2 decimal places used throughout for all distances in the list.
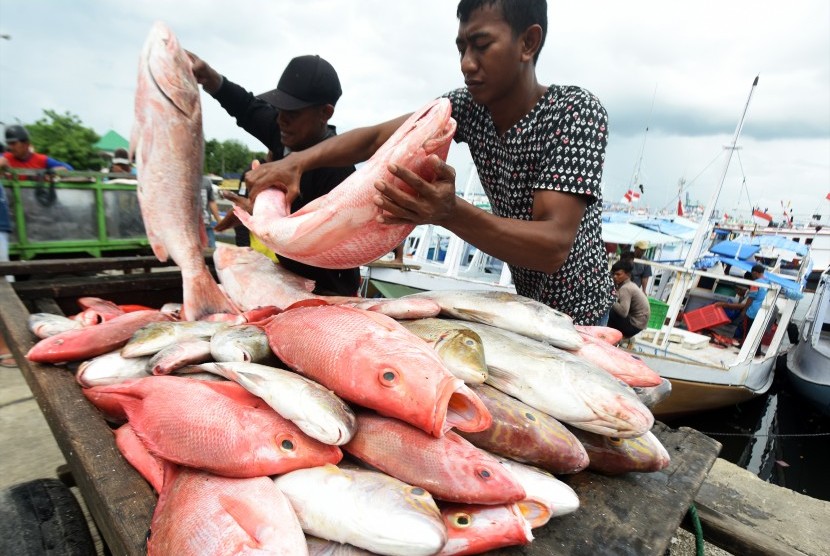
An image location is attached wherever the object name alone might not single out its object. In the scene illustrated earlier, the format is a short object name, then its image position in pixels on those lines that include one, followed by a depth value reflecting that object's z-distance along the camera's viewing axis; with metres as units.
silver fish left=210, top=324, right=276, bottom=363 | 1.46
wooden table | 1.12
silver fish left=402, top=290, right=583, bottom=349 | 1.73
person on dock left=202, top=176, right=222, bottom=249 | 8.40
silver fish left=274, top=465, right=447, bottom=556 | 0.97
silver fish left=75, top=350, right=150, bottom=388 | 1.63
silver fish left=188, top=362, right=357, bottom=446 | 1.11
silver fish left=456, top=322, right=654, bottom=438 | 1.36
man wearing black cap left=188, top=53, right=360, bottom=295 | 2.61
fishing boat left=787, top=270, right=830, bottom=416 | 10.87
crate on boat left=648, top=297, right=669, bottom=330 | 9.80
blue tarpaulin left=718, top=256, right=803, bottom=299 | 8.96
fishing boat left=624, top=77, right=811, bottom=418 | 8.87
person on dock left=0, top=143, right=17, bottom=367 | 5.63
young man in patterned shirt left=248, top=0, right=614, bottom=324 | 1.50
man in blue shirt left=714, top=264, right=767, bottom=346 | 11.14
